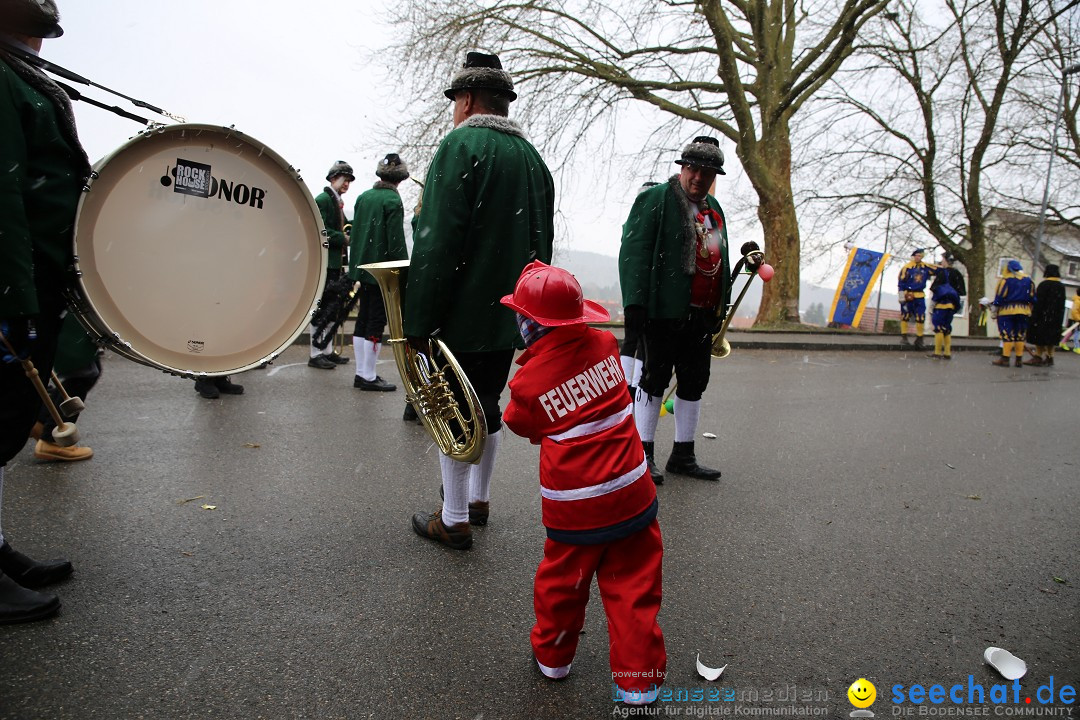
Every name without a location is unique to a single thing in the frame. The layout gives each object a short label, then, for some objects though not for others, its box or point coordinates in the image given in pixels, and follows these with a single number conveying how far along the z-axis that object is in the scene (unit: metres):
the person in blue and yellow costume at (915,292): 14.23
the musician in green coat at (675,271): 4.20
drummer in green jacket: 2.17
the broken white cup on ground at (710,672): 2.31
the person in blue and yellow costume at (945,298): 13.33
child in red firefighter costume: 2.11
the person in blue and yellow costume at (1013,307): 13.26
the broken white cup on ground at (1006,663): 2.39
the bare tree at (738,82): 16.28
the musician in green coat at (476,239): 2.92
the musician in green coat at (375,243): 6.43
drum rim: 2.38
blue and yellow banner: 20.36
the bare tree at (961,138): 20.12
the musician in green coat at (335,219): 7.29
